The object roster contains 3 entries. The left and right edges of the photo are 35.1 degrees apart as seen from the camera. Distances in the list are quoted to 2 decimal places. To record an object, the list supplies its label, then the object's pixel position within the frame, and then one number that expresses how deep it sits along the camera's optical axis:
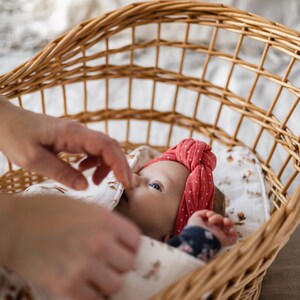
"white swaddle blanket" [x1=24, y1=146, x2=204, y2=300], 0.57
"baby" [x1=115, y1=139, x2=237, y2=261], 0.67
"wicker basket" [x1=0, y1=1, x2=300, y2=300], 0.89
